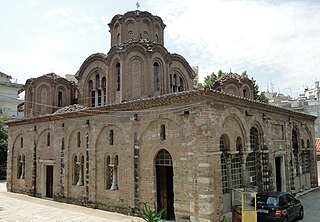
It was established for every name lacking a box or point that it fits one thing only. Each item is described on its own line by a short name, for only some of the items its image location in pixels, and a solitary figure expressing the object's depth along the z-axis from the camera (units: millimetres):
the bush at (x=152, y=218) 8898
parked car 11867
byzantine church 12242
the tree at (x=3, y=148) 31625
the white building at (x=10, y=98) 39844
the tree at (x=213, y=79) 34219
